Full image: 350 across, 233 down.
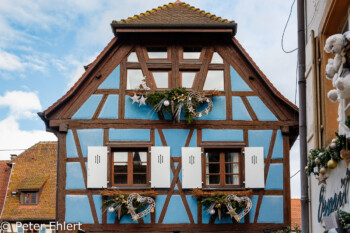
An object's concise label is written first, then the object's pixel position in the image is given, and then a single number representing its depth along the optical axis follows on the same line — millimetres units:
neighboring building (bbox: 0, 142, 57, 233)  26047
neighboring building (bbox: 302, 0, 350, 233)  6754
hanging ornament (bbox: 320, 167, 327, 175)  6790
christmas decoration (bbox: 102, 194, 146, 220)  13422
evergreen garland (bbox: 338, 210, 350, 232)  5590
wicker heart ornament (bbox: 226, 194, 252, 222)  13516
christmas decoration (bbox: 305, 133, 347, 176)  5969
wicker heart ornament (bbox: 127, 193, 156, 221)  13445
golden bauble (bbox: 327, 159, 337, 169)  6272
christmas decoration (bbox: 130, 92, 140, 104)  14133
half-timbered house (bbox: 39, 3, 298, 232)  13789
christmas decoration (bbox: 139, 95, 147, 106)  14094
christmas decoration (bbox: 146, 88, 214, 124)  13953
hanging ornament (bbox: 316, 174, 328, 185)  7049
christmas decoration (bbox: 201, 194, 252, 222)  13461
